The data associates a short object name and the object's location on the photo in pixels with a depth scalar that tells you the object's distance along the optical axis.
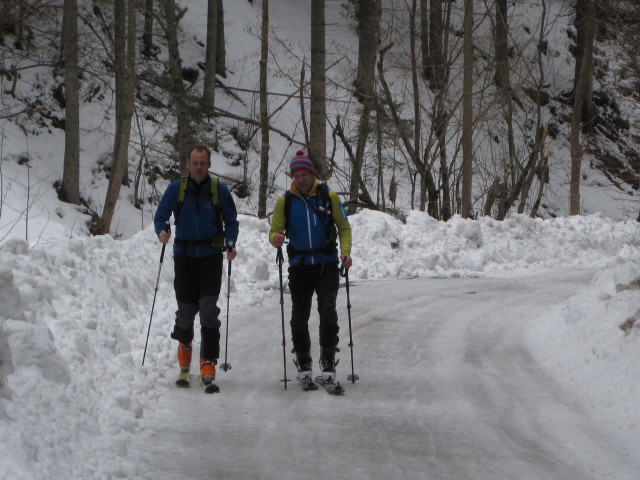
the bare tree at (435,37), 49.22
